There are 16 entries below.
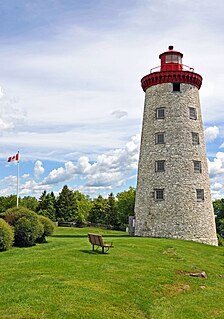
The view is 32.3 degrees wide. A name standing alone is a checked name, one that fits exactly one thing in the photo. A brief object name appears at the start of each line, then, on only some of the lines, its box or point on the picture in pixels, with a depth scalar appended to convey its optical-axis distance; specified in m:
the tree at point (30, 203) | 87.57
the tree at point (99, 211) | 78.44
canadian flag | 38.65
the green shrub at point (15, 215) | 25.01
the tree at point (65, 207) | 72.19
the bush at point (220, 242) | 39.34
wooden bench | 19.09
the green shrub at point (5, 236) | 20.84
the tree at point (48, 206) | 69.31
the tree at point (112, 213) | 75.62
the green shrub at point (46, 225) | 28.08
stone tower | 33.66
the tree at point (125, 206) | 68.75
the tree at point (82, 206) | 79.25
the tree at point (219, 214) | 72.66
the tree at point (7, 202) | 80.53
